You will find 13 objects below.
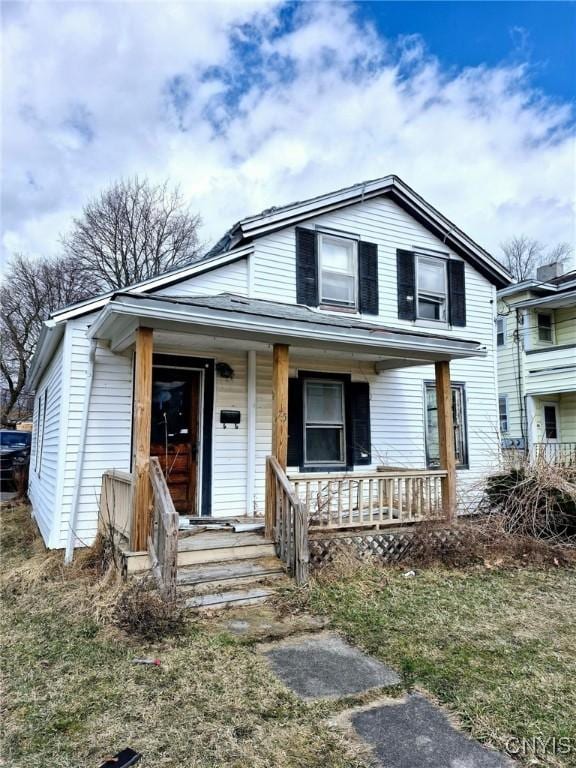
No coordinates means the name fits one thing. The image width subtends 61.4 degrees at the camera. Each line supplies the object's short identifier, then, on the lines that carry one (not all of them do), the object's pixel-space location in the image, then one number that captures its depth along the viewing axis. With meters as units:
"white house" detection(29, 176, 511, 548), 6.59
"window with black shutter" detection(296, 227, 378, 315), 8.79
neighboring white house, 15.19
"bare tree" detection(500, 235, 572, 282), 32.69
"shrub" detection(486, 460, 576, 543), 7.04
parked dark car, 14.86
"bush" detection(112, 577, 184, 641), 4.09
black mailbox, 7.64
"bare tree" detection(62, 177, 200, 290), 25.70
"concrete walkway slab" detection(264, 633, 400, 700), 3.30
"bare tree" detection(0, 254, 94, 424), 24.92
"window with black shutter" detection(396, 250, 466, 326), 9.74
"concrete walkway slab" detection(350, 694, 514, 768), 2.51
